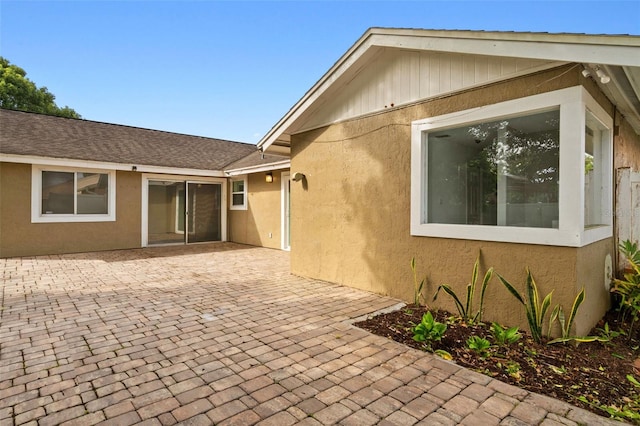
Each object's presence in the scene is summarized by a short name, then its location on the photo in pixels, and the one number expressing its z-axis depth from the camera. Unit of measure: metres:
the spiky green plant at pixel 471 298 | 4.07
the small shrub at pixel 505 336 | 3.39
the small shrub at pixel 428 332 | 3.47
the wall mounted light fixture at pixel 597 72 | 3.41
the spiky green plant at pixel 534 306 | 3.51
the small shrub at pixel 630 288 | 3.89
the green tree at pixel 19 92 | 21.20
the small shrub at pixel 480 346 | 3.27
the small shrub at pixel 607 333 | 3.67
